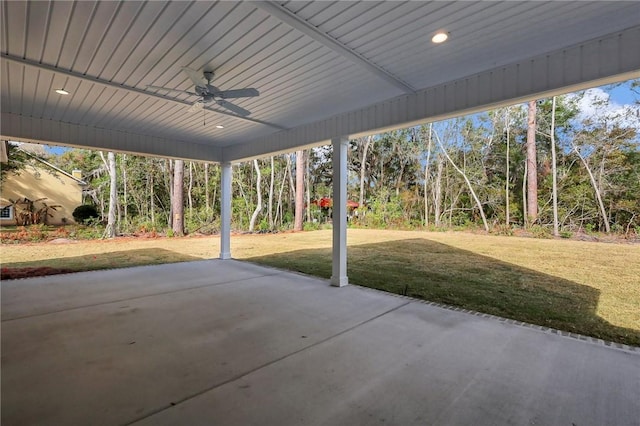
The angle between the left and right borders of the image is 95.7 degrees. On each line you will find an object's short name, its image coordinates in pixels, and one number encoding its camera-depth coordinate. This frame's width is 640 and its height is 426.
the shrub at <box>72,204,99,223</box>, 12.87
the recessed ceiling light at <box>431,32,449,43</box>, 2.52
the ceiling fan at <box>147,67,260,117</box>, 3.01
